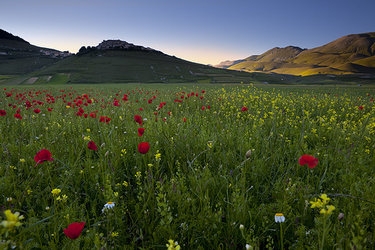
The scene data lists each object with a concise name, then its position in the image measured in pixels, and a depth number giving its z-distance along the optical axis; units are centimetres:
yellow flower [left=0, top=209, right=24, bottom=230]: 90
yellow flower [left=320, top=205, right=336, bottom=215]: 120
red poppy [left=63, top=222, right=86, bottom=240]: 124
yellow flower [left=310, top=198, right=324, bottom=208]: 130
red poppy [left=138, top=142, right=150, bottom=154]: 219
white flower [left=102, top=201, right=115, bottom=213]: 188
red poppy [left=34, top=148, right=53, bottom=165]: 185
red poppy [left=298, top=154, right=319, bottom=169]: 173
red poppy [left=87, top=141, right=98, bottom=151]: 242
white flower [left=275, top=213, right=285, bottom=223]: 160
